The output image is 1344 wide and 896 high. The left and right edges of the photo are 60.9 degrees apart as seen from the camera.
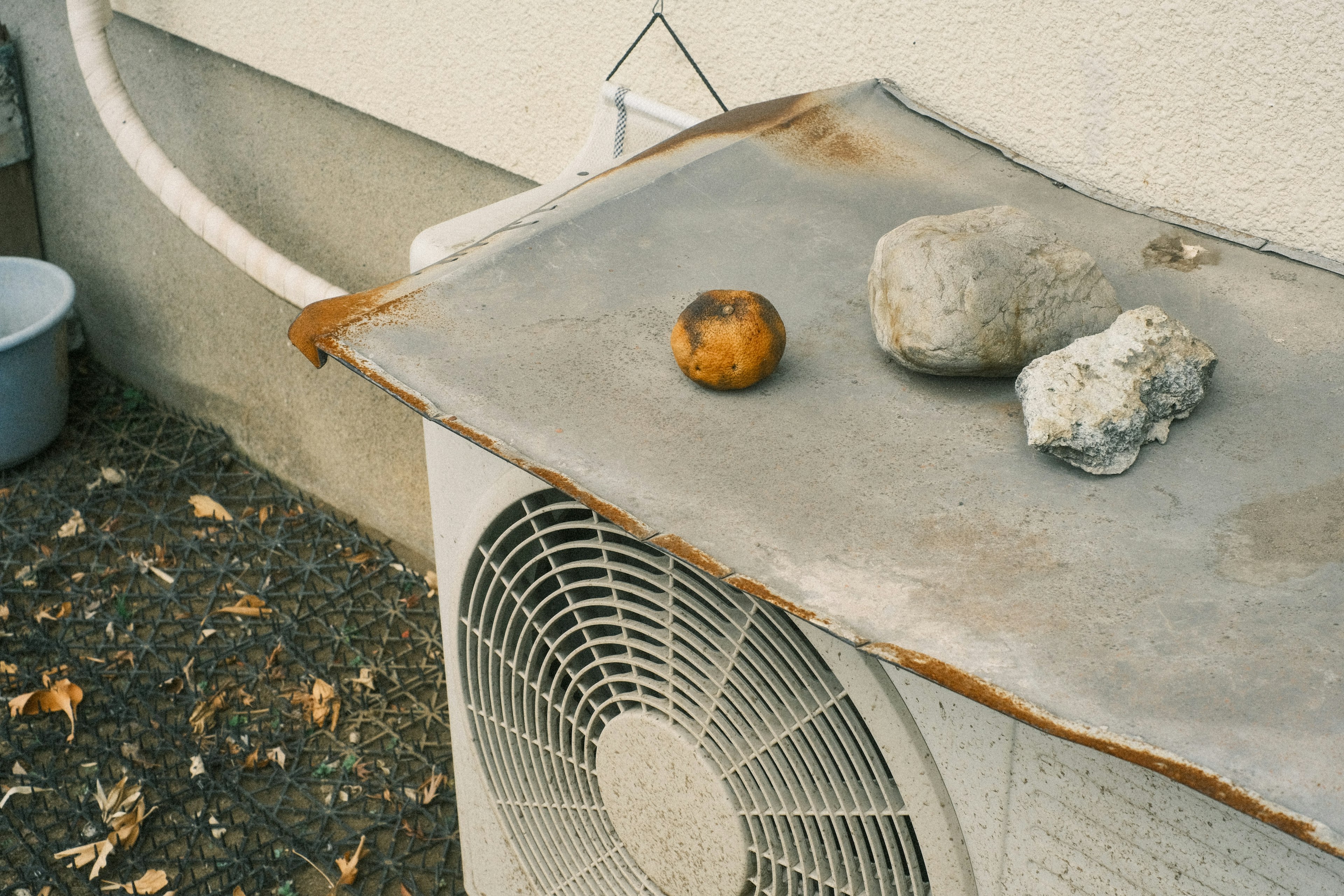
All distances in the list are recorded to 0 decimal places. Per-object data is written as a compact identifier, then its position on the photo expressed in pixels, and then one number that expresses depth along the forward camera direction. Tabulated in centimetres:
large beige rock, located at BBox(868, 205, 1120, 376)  134
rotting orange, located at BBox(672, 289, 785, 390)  131
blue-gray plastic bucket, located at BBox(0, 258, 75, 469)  357
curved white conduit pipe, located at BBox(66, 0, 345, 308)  284
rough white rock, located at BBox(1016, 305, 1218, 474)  123
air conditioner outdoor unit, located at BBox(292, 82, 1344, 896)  104
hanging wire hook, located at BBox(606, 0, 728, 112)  220
